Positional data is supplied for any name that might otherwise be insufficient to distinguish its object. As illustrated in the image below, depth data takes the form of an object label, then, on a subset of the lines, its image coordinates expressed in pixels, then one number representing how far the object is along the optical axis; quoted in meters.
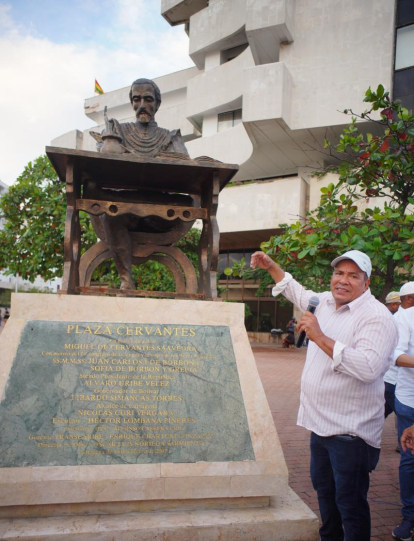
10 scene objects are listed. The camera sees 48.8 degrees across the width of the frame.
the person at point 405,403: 3.05
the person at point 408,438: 2.67
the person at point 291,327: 19.80
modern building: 17.36
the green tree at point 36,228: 13.09
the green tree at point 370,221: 4.23
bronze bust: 4.07
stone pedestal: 2.38
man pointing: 2.34
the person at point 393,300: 5.38
